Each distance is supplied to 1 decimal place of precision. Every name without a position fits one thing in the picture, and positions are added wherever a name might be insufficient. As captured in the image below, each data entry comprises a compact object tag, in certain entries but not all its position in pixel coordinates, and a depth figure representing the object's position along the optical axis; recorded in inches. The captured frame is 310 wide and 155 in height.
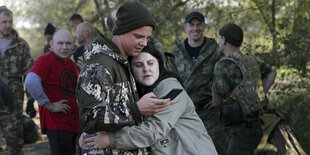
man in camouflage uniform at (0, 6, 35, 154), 239.5
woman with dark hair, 94.7
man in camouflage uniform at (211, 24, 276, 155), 185.2
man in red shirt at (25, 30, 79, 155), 183.5
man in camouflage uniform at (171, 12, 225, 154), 217.6
